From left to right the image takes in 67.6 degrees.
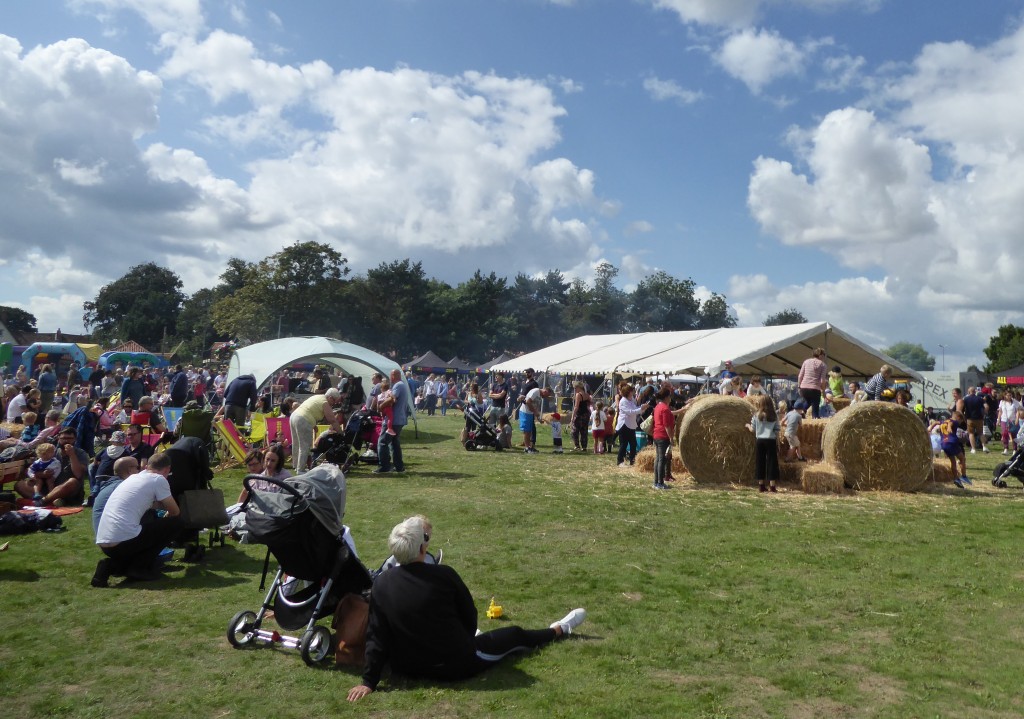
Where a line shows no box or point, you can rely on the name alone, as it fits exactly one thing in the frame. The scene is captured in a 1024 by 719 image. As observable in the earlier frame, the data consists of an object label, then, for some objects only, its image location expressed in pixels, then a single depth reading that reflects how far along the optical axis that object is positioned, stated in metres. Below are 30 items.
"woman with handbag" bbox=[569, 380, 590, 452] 19.44
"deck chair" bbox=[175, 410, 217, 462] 12.20
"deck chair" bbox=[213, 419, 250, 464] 14.38
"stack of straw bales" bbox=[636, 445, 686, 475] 14.62
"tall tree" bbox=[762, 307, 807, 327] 113.81
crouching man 6.86
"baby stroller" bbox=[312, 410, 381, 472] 12.85
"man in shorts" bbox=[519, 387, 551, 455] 18.75
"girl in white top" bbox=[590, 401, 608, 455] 19.17
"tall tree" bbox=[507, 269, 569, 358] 79.06
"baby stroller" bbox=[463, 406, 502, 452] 18.94
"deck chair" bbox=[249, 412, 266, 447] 15.06
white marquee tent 22.23
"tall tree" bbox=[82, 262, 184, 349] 98.94
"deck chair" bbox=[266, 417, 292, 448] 14.85
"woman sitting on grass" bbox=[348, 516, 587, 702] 4.57
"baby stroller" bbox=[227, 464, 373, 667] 5.07
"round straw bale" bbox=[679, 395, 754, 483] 13.08
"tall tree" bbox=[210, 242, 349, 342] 62.62
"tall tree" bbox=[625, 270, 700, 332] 93.38
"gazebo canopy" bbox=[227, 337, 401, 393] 20.50
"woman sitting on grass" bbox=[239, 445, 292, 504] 8.47
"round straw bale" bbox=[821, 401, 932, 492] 12.22
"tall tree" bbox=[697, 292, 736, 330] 98.44
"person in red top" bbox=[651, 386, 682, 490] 12.69
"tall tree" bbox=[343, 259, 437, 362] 71.00
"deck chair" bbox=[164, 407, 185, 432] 15.86
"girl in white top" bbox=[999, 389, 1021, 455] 20.47
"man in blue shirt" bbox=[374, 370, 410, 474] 13.46
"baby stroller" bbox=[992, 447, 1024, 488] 13.01
